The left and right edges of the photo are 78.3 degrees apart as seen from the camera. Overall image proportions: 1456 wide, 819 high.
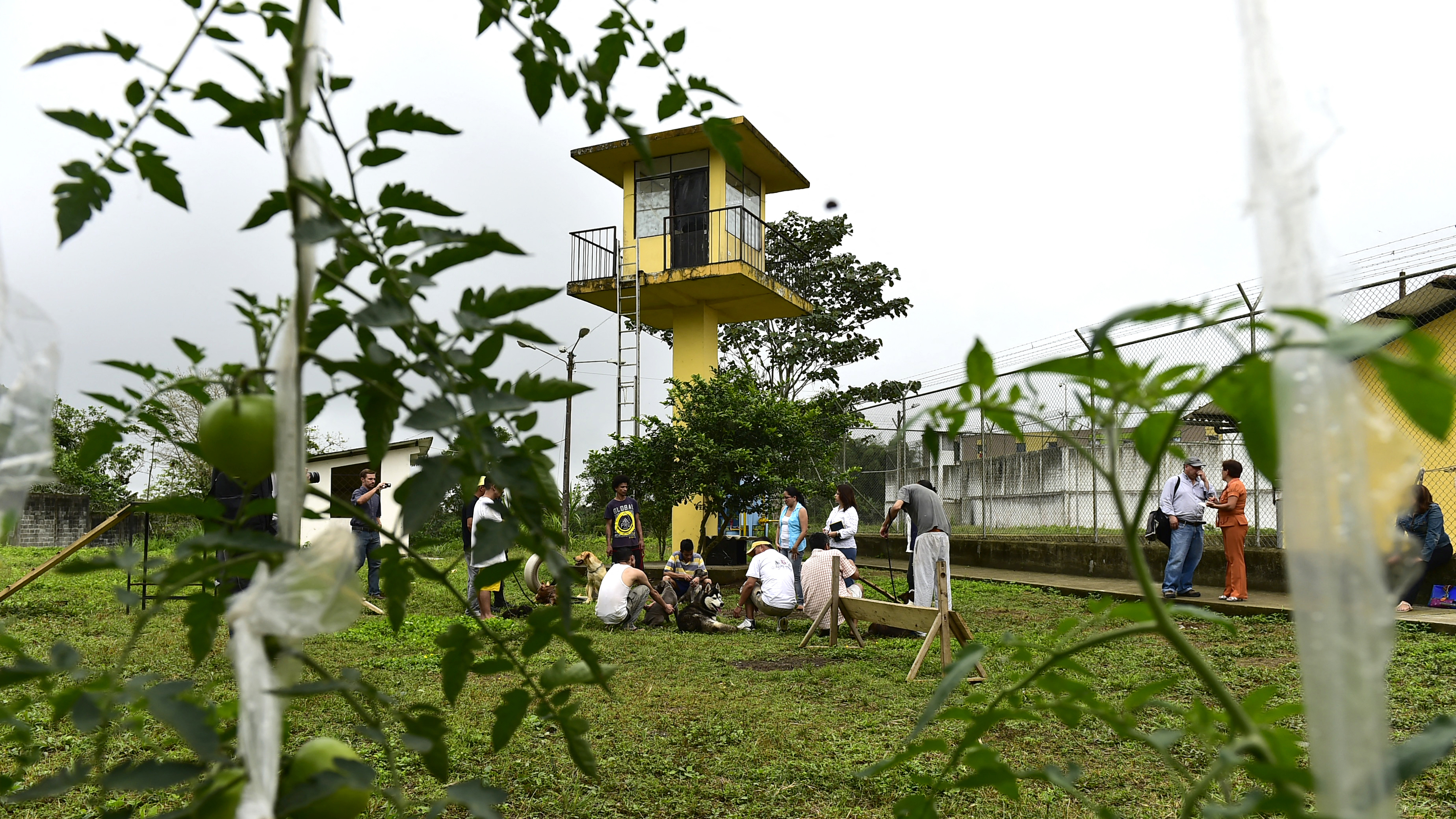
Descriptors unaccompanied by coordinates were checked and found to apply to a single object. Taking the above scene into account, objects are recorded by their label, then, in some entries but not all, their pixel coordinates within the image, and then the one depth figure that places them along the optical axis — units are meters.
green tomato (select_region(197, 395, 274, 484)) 0.71
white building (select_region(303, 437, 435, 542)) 17.22
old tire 8.57
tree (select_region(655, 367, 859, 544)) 13.30
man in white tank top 8.17
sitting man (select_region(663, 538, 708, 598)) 8.90
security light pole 15.99
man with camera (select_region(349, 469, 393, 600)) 8.51
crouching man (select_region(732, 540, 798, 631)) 8.05
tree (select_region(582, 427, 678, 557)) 13.71
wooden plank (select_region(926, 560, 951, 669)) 5.74
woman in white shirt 9.53
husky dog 8.12
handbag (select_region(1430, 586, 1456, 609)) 7.85
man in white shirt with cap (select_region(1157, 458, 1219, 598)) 8.83
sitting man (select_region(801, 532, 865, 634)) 7.40
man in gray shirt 7.92
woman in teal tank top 10.39
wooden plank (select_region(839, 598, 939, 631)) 6.20
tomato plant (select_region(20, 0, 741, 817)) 0.66
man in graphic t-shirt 9.98
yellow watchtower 15.35
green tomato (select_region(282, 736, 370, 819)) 0.71
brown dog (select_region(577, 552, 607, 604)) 8.83
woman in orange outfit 8.29
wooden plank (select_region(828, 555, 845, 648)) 6.95
